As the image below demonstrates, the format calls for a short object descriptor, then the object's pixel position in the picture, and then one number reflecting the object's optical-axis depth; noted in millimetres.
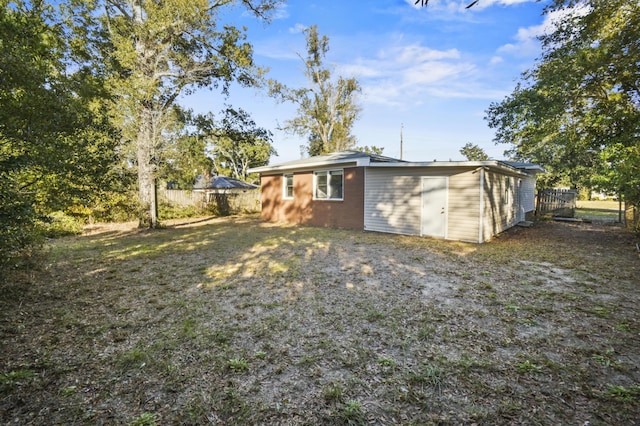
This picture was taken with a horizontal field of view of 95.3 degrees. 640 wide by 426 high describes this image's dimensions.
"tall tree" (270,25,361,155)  25562
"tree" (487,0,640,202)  7285
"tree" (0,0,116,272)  3535
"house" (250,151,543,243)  9453
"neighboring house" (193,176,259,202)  21844
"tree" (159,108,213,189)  11969
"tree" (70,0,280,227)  10406
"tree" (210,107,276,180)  36766
